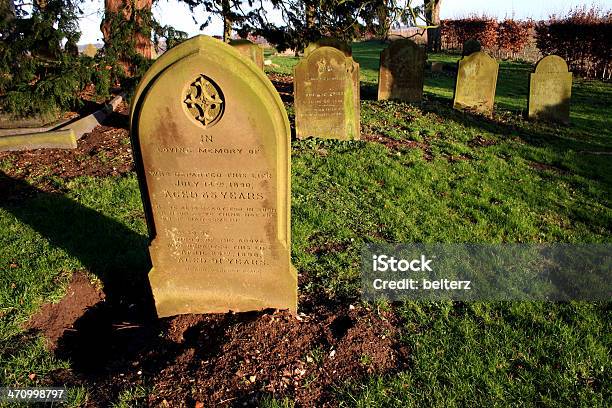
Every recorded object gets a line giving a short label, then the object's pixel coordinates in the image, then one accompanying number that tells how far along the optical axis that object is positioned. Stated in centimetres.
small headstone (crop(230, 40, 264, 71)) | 1293
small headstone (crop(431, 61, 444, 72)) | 1974
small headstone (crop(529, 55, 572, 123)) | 991
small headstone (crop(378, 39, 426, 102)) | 1116
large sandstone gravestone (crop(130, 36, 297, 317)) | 300
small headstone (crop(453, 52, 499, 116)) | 1079
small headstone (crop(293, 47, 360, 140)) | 802
